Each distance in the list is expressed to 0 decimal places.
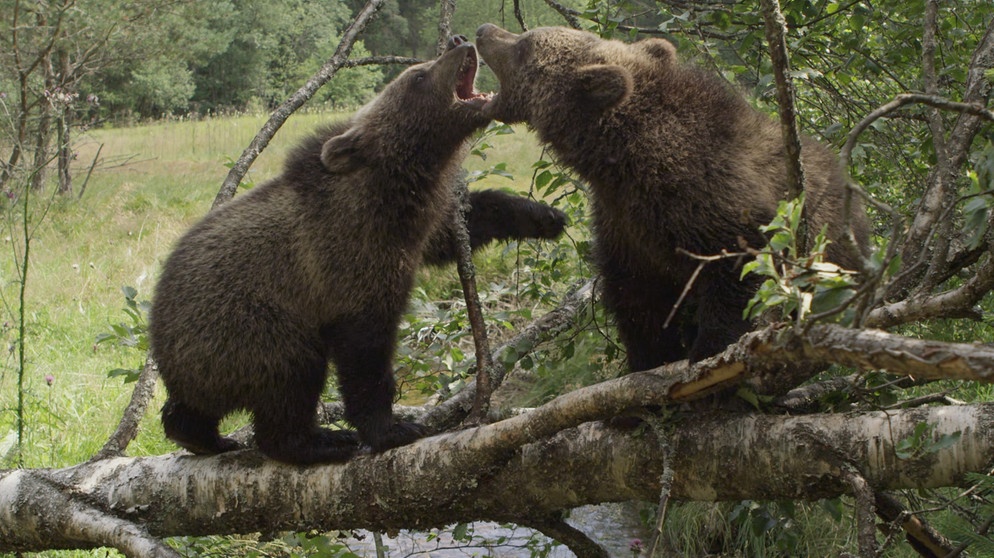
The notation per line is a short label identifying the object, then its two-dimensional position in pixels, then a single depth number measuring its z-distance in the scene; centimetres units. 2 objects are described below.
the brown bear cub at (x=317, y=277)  344
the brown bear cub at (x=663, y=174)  298
